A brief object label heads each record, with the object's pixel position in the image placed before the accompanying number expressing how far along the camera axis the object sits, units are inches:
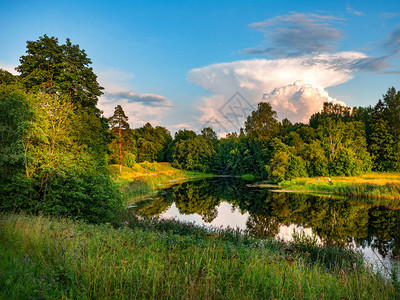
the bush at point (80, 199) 522.6
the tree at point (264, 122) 2632.9
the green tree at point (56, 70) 714.2
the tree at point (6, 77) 821.2
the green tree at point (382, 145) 2055.9
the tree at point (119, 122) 2051.1
